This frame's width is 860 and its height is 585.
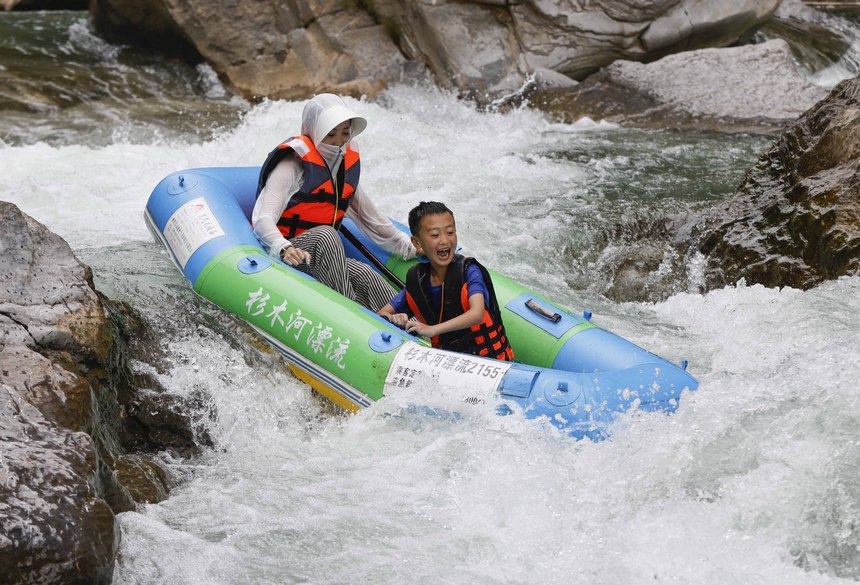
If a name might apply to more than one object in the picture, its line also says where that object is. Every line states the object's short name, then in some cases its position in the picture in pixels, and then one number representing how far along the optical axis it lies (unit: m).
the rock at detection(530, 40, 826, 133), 18.02
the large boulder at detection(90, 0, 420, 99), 19.47
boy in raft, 8.31
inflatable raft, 7.67
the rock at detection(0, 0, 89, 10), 24.03
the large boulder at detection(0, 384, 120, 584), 5.63
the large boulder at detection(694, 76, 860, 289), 10.66
